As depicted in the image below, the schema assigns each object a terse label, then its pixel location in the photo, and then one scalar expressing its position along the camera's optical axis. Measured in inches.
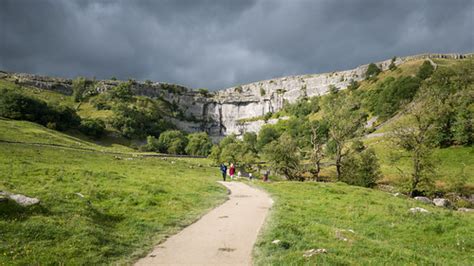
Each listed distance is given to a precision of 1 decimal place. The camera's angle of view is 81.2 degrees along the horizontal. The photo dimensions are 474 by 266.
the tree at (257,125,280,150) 5487.2
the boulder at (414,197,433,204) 1142.0
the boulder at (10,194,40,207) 450.6
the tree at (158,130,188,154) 5177.2
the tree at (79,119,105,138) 4370.3
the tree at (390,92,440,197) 1434.5
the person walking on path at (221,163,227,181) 1416.1
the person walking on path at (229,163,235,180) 1566.2
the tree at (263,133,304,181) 1910.7
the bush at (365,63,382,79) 6670.3
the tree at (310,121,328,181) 1789.1
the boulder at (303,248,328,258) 363.9
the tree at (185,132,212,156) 5068.9
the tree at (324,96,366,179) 1700.3
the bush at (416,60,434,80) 4259.4
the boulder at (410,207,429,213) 716.0
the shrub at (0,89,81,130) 3316.9
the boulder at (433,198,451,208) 1164.1
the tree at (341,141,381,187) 1674.5
